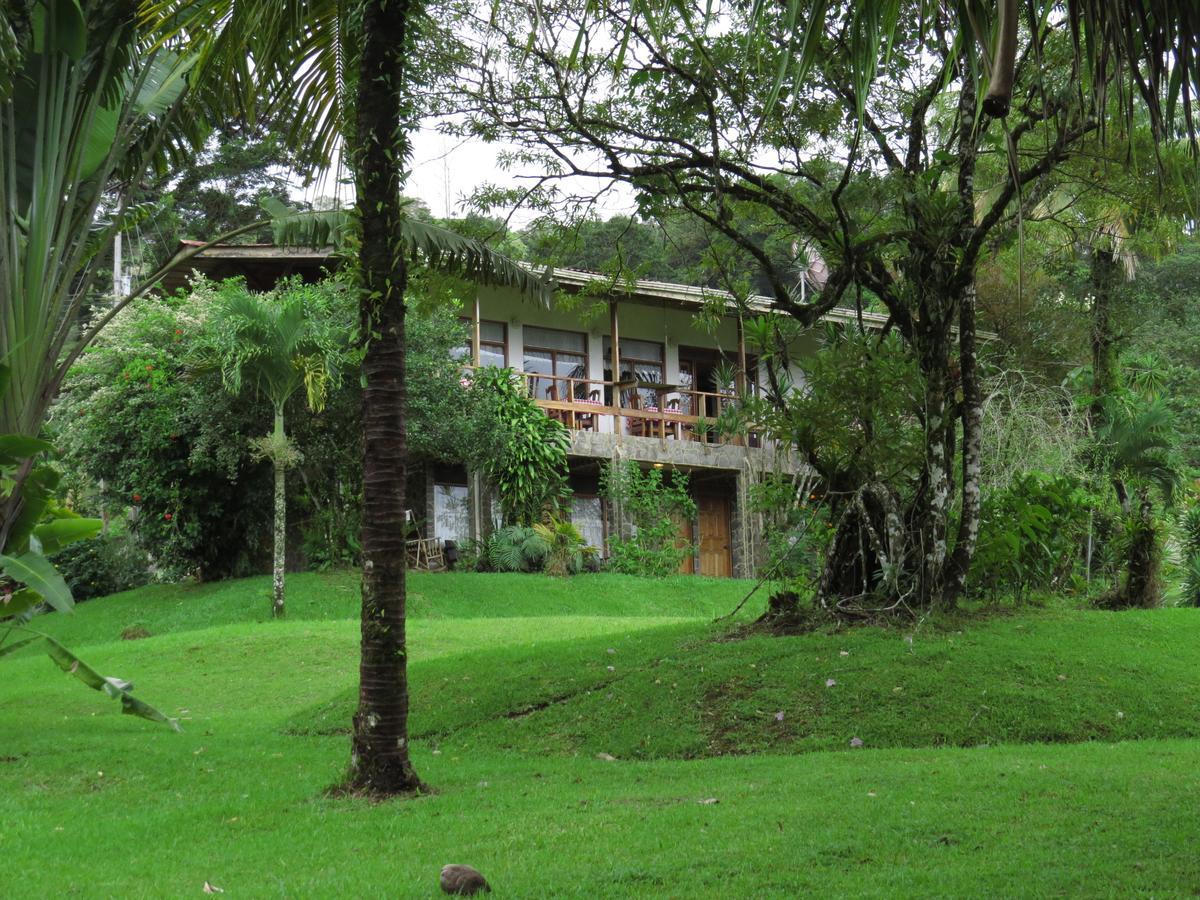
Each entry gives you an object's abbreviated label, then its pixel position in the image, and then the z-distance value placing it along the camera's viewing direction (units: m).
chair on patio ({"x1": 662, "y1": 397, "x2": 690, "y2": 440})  25.11
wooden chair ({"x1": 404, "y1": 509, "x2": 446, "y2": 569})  22.27
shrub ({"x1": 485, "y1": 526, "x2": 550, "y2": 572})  21.92
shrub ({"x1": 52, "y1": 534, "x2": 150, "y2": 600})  24.00
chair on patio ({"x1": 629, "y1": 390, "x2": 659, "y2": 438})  25.42
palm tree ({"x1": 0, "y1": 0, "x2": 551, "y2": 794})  7.23
